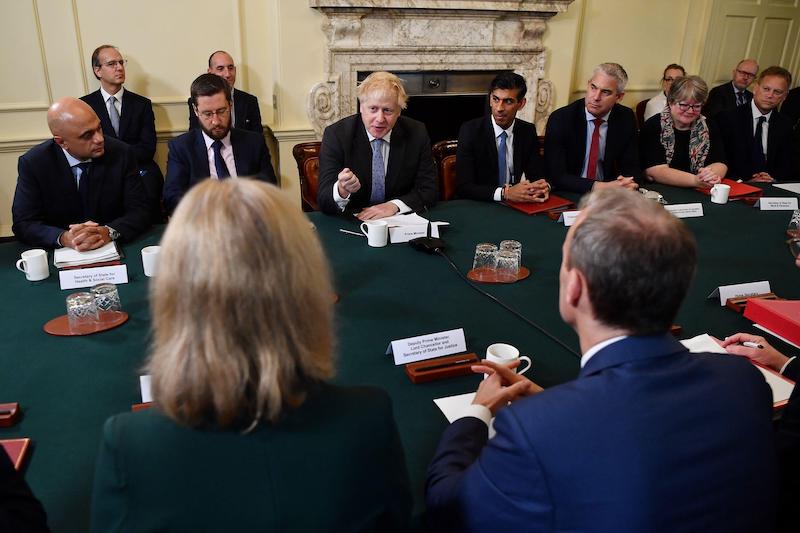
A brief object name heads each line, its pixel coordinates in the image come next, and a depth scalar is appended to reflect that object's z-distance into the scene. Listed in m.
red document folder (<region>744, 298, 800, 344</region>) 1.71
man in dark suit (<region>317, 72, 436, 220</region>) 2.87
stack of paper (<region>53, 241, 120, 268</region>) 2.09
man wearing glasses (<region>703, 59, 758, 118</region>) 5.50
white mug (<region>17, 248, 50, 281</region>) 1.95
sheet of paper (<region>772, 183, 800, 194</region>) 3.41
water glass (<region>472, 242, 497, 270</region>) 2.12
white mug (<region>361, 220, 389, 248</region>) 2.31
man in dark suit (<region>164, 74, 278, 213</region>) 3.03
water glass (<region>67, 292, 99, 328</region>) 1.66
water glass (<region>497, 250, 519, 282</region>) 2.09
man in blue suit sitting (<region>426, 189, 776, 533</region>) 0.89
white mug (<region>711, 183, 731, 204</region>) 3.04
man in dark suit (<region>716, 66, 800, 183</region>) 3.94
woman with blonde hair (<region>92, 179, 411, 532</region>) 0.80
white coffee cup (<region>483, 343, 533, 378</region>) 1.47
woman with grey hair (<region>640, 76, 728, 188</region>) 3.46
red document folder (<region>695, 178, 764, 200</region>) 3.18
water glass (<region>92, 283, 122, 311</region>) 1.71
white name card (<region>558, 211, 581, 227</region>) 2.62
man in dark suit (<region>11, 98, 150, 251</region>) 2.34
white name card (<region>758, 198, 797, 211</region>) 2.98
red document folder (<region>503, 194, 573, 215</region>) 2.83
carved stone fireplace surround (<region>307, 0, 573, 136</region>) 4.73
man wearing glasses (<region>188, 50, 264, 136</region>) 4.36
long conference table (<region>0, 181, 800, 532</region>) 1.23
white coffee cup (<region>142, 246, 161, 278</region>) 1.97
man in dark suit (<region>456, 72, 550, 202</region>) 3.25
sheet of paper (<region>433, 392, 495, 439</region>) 1.31
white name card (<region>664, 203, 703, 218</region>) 2.85
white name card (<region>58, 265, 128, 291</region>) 1.90
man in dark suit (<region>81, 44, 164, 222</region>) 4.16
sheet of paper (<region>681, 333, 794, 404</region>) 1.44
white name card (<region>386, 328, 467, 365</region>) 1.52
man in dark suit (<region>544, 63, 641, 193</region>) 3.34
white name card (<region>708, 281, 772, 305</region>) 1.91
